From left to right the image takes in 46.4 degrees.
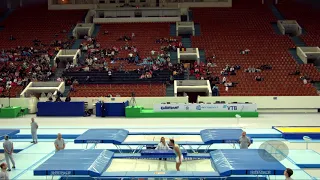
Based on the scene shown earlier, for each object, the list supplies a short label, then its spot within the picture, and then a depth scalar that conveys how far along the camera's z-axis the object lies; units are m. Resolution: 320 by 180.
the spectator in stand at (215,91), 30.91
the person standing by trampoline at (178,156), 11.81
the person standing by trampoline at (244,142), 13.98
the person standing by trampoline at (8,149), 13.16
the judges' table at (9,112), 28.14
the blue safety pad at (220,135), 14.95
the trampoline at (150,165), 10.65
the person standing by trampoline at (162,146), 13.56
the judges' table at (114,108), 28.34
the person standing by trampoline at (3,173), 9.77
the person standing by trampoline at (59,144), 14.16
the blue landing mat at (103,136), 15.05
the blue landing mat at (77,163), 10.67
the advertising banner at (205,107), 27.56
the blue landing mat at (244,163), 10.62
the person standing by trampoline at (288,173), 8.96
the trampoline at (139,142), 15.03
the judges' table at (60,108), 28.86
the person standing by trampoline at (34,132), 17.36
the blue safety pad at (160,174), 10.52
